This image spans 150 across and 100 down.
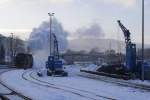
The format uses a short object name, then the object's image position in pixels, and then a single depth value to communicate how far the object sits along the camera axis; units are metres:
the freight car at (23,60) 84.06
